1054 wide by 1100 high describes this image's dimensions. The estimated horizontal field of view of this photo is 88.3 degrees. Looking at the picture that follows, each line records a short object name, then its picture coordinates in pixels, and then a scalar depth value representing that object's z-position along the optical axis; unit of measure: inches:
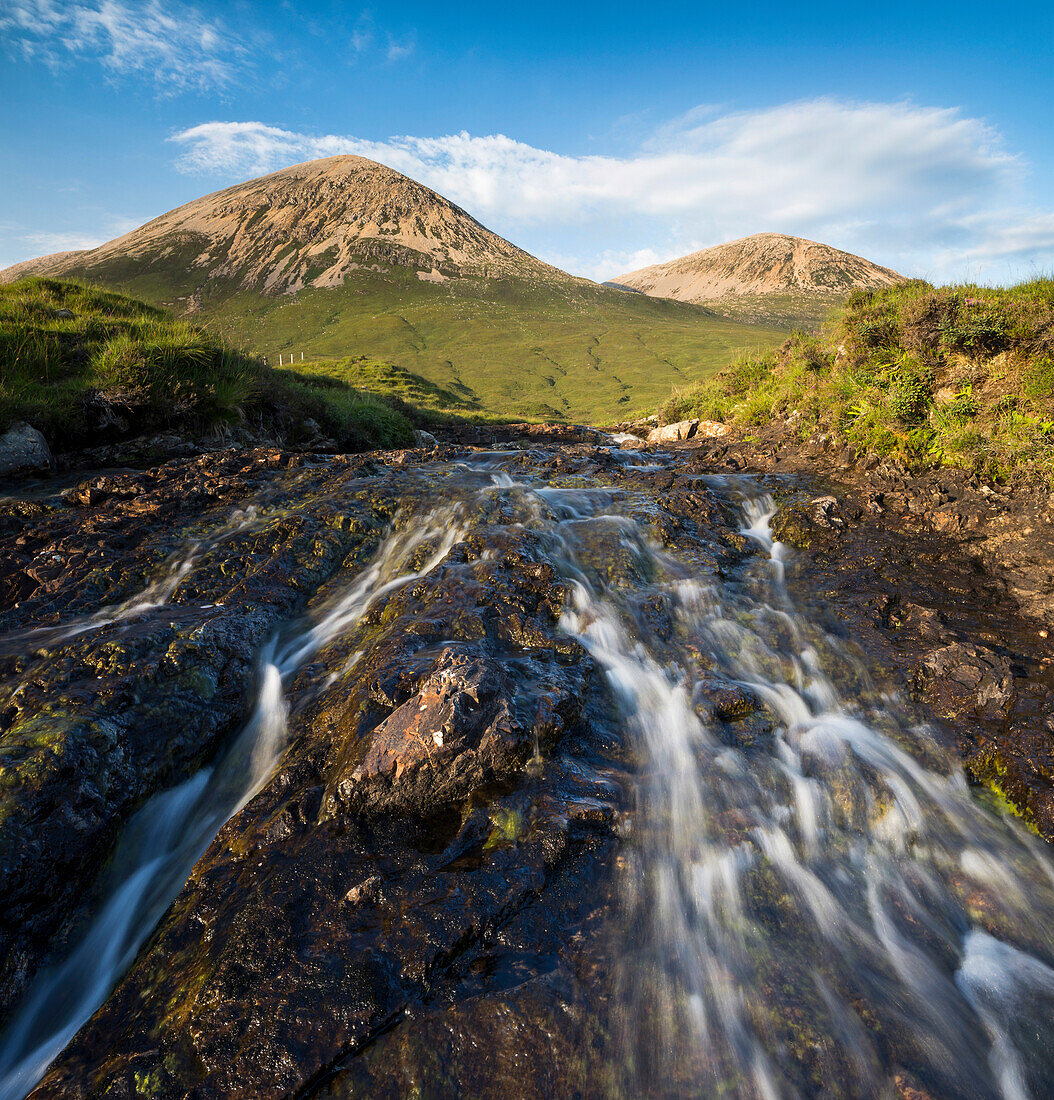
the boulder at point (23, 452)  391.5
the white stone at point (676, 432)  732.0
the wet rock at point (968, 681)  214.2
